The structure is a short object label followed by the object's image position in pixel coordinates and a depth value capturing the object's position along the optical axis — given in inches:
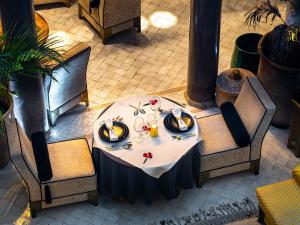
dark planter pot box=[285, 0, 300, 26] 345.1
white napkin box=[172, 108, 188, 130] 295.0
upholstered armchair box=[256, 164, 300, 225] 271.6
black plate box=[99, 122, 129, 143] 291.3
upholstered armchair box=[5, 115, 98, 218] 276.2
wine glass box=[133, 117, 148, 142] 294.8
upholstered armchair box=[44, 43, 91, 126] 323.0
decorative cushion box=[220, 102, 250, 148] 301.7
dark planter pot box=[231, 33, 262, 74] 354.9
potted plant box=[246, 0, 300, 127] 319.9
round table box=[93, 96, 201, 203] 283.6
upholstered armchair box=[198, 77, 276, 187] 297.4
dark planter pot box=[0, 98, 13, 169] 305.9
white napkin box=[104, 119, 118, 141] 289.9
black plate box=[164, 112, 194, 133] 295.3
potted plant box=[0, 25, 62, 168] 273.4
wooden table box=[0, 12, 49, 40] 334.6
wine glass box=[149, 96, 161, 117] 307.6
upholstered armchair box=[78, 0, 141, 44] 381.7
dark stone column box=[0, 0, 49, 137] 288.4
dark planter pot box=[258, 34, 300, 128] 324.5
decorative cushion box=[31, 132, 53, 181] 284.4
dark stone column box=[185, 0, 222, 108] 321.4
